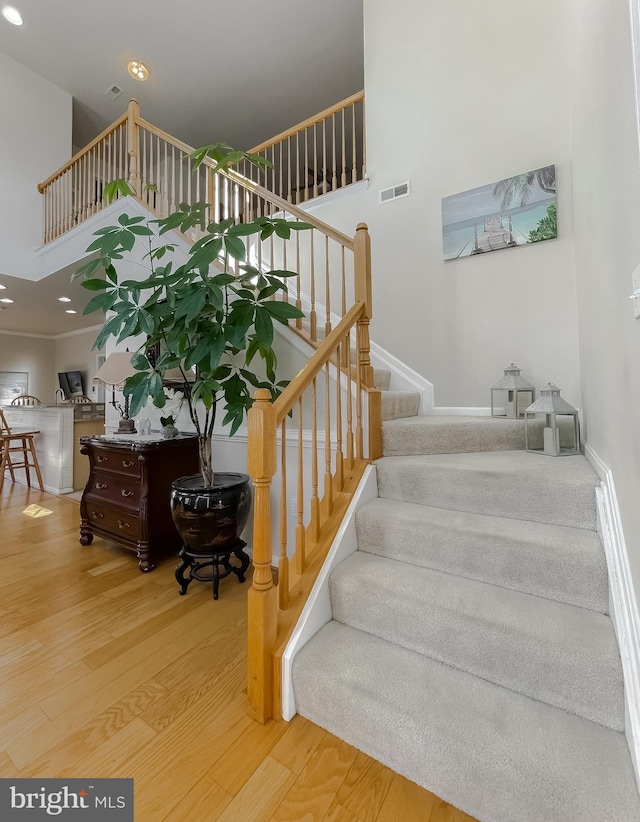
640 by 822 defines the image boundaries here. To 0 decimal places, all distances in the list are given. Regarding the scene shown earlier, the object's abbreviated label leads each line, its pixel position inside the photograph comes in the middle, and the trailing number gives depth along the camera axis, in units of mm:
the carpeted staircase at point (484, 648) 900
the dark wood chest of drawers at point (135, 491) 2355
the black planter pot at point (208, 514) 1965
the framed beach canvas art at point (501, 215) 2424
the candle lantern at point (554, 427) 1865
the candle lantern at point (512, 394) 2338
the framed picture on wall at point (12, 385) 7355
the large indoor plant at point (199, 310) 1802
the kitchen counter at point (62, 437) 4457
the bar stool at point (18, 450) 4395
